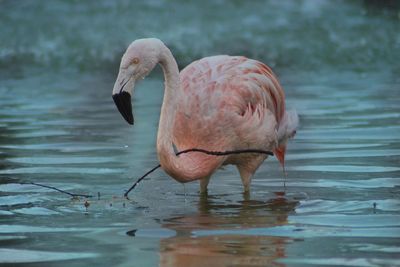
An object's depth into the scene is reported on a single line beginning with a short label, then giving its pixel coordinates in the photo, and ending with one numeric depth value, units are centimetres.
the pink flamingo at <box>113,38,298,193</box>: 1572
